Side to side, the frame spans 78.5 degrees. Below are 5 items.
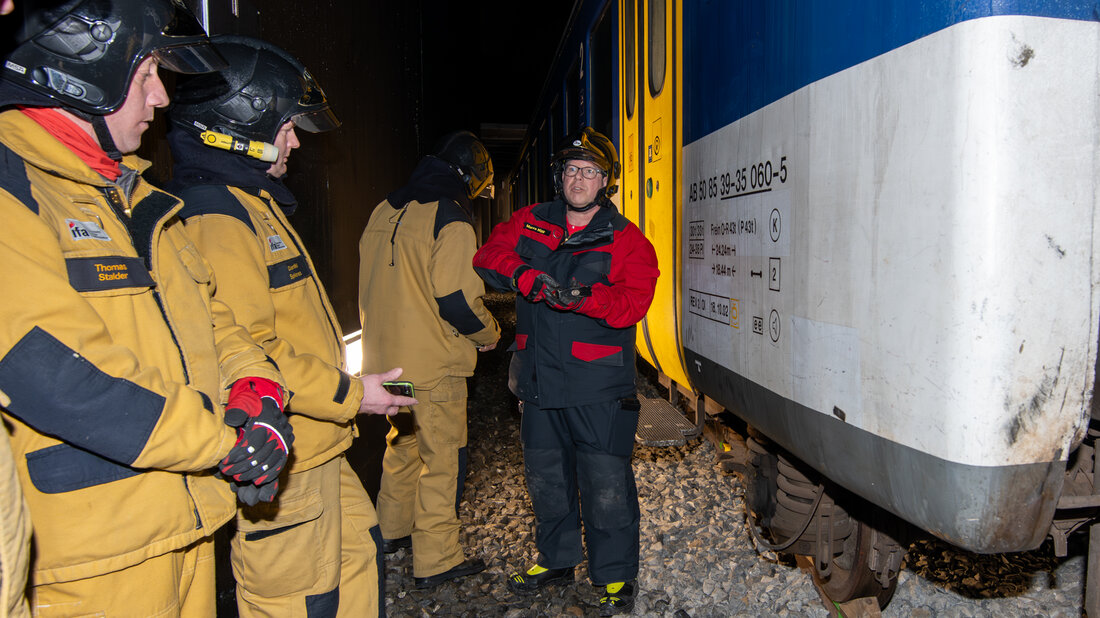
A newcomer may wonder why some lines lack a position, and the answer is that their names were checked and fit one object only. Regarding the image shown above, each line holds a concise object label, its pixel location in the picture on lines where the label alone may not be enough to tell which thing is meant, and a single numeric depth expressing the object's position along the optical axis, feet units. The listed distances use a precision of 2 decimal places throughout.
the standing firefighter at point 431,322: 10.23
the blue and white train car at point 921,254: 4.10
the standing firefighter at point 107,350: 3.65
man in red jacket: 9.33
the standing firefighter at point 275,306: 5.96
